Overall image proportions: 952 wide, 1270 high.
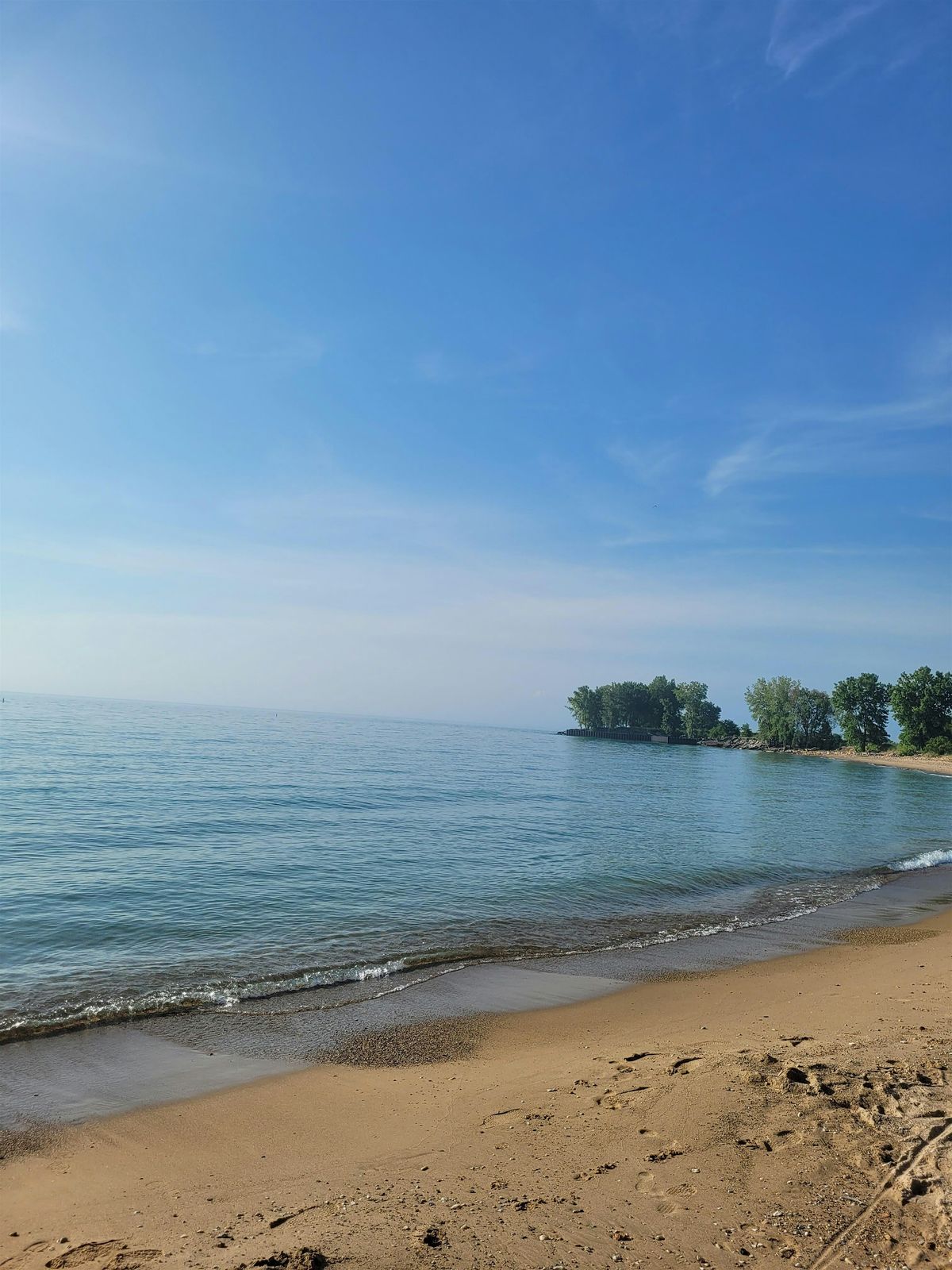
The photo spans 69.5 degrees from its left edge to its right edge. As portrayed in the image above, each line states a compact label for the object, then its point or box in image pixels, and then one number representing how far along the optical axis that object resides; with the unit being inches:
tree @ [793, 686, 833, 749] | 6382.9
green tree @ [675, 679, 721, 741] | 7780.5
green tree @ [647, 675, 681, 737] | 7869.1
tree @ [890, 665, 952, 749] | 5036.9
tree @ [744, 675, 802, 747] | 6496.1
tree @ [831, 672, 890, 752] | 5664.4
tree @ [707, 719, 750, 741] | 7642.7
